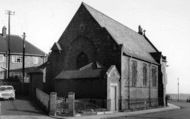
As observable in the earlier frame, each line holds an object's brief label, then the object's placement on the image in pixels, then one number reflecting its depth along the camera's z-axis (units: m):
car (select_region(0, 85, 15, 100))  34.34
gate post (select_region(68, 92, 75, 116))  26.28
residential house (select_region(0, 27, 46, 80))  57.06
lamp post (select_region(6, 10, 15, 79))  54.96
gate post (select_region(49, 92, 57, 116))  25.64
